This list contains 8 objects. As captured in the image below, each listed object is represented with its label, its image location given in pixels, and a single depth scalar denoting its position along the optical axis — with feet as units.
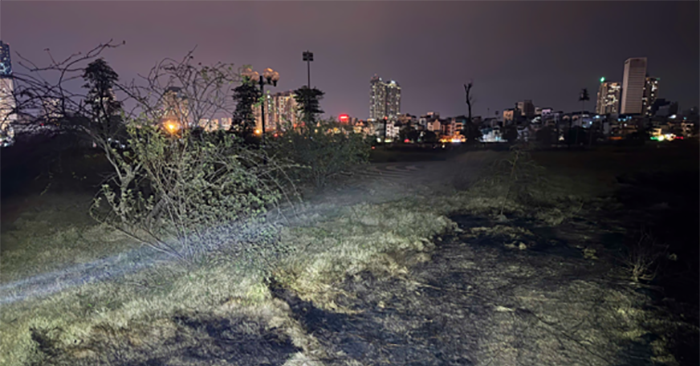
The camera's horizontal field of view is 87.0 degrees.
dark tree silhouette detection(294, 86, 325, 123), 107.10
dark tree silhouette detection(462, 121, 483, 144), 135.33
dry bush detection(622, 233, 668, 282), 17.42
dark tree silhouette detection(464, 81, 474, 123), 123.24
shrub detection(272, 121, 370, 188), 37.42
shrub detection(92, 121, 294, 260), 15.92
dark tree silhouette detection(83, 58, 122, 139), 18.71
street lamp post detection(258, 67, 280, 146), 48.62
